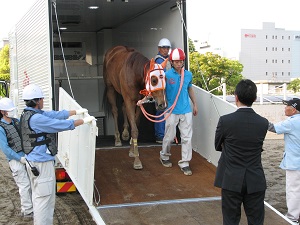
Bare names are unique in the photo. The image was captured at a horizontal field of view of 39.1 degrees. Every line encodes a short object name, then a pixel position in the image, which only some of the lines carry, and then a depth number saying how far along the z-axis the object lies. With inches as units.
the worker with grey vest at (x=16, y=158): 237.0
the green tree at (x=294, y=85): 2356.7
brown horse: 219.9
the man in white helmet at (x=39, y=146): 169.8
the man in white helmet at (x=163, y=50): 258.5
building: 3346.5
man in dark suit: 134.5
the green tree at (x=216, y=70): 1647.4
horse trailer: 183.8
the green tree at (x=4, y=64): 2008.6
